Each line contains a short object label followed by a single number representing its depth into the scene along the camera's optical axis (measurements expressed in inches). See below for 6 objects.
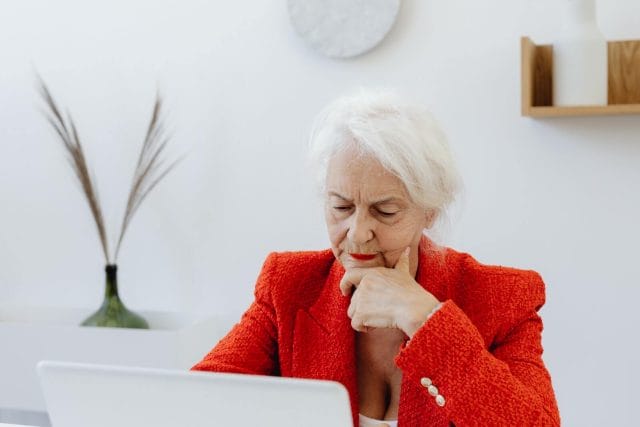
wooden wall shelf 86.4
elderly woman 48.2
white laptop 34.3
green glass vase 103.8
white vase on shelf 85.7
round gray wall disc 97.4
